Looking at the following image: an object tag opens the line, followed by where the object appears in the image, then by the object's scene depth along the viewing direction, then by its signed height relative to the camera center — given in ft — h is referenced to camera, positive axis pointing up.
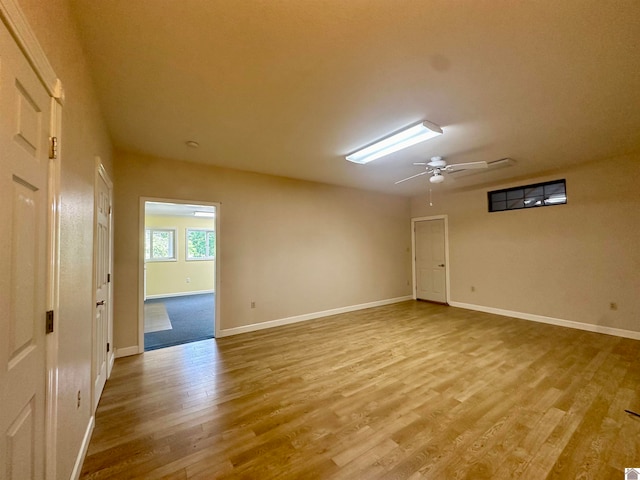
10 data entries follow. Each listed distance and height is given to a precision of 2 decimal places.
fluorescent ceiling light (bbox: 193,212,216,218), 23.47 +3.22
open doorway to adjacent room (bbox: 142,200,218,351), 20.95 -1.18
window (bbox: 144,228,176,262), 24.71 +0.56
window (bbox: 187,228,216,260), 26.61 +0.54
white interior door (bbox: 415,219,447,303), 20.11 -1.24
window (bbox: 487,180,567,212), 14.59 +2.86
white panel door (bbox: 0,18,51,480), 2.68 -0.10
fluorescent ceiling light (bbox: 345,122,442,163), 8.87 +3.99
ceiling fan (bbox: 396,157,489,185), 10.96 +3.46
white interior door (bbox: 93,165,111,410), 7.07 -0.83
